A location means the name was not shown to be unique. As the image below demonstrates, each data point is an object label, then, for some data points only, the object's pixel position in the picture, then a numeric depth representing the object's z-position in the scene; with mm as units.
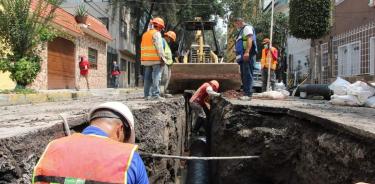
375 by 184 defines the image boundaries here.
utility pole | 11895
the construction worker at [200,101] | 10289
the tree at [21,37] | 12289
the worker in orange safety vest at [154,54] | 8758
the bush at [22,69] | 12360
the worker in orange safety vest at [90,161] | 2135
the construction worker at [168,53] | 9122
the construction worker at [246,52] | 8297
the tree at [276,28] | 29141
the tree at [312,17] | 16234
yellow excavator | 11875
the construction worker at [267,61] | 12719
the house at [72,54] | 18906
